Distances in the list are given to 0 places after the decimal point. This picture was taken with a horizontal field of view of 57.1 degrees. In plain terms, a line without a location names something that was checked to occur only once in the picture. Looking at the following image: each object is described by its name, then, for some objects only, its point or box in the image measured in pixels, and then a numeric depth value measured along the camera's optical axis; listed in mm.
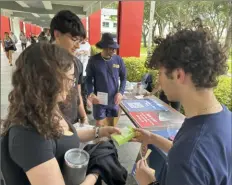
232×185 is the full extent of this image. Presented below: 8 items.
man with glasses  1939
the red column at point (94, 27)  12722
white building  37900
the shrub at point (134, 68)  5980
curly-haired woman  920
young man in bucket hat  2857
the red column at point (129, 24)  5695
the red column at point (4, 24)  17666
